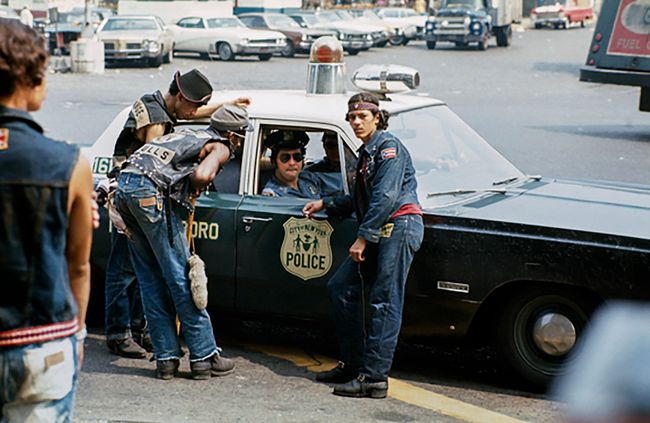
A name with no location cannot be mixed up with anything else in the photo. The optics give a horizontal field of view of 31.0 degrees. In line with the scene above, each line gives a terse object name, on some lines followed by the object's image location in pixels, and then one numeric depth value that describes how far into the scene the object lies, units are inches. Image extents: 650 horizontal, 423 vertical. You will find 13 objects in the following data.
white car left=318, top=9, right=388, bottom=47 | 1647.1
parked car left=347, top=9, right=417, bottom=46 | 1813.5
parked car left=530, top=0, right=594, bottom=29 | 2320.4
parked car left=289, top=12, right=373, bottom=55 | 1610.5
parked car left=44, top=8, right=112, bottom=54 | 1401.3
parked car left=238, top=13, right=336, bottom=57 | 1530.5
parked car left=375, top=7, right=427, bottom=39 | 1889.8
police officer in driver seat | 266.8
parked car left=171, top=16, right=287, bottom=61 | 1438.2
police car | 224.5
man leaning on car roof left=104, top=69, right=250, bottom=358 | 247.1
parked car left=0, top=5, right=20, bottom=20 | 860.0
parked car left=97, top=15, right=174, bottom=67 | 1283.2
